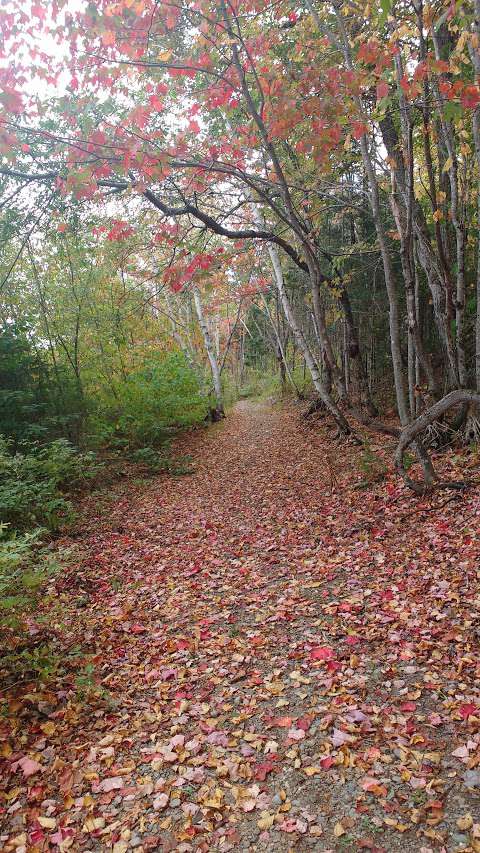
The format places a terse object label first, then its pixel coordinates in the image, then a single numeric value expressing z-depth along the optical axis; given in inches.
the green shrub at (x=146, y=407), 498.0
